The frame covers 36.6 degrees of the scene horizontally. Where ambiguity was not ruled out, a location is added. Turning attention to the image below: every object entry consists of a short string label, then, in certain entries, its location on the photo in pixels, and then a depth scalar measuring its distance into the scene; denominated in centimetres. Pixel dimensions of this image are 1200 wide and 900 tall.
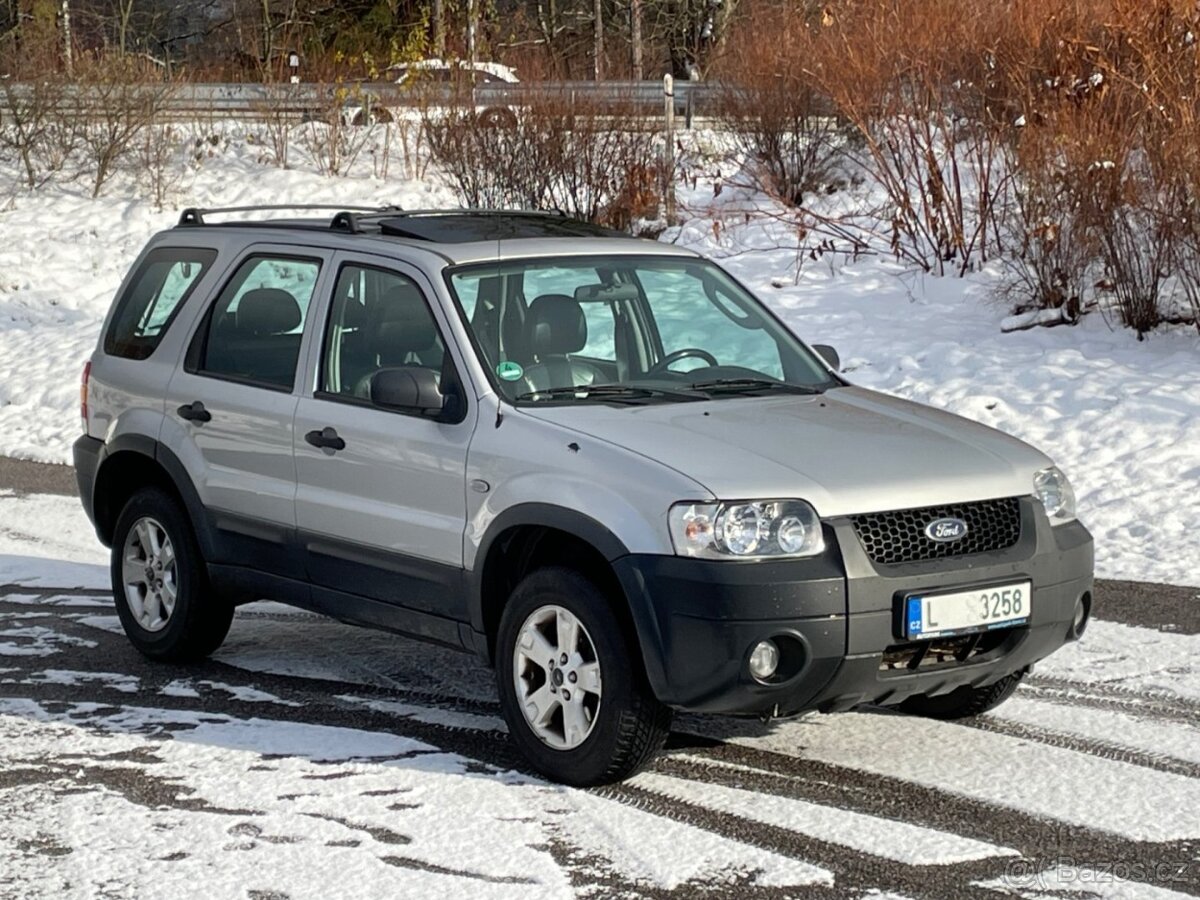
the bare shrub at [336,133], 2377
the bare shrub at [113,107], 2256
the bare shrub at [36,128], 2261
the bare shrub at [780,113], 1892
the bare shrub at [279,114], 2398
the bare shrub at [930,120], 1574
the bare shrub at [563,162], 1852
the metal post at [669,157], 1927
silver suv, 517
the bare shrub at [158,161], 2284
